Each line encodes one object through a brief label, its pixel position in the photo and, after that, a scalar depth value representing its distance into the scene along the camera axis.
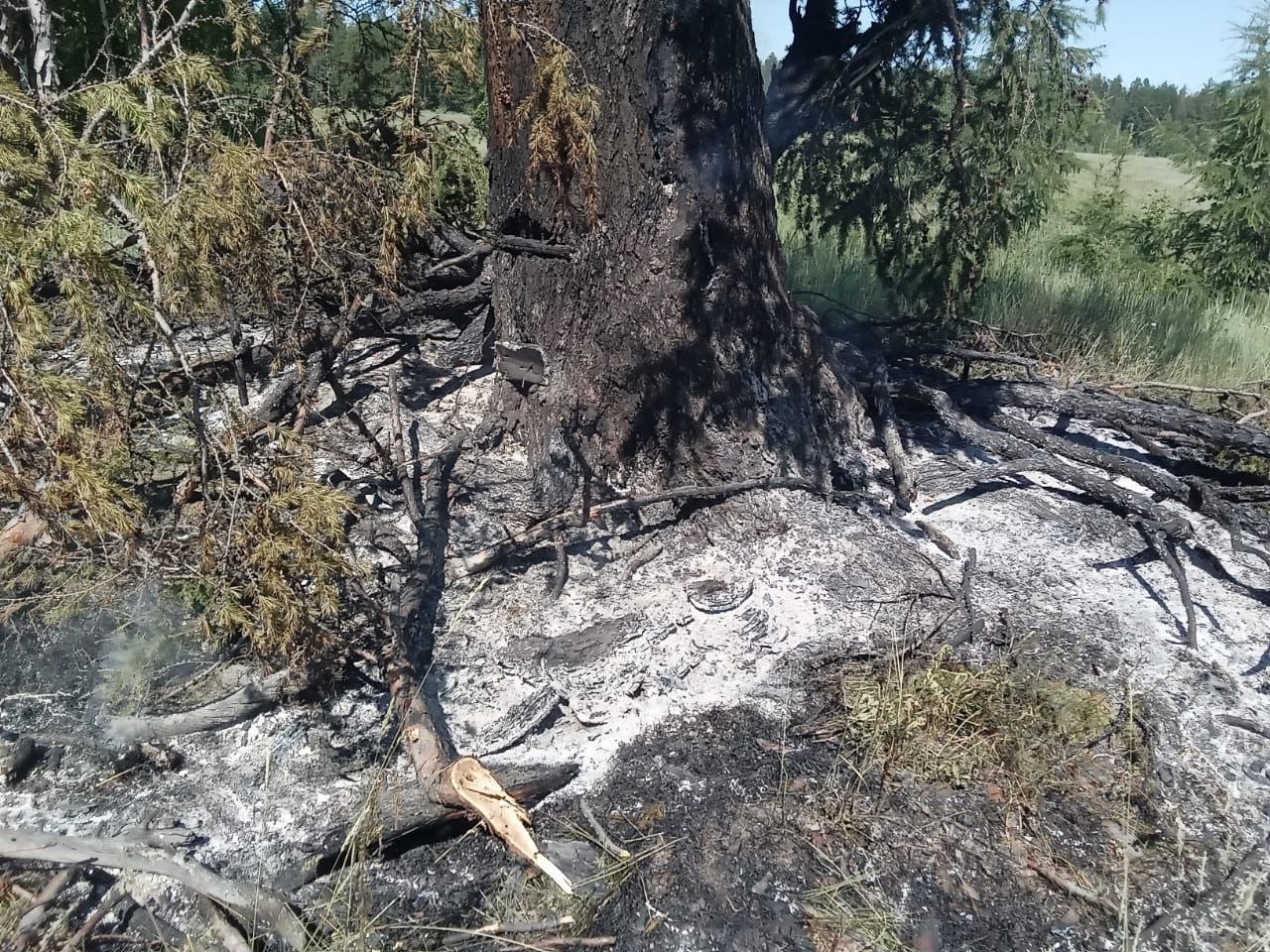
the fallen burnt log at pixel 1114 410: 4.48
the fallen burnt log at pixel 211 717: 2.98
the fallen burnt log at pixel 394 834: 2.57
